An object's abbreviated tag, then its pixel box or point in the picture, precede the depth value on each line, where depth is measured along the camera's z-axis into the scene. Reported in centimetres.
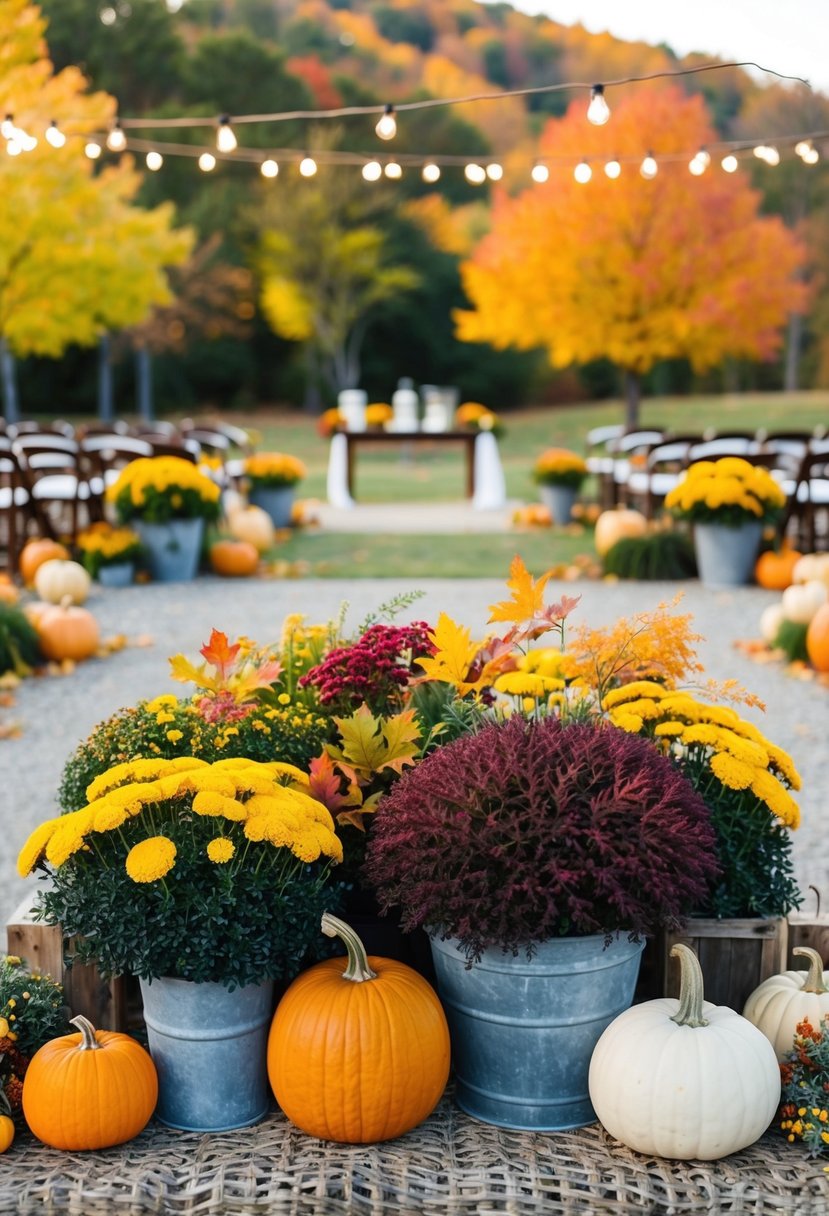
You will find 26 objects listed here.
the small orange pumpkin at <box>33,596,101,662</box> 742
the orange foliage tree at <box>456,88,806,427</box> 1855
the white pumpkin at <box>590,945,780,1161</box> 243
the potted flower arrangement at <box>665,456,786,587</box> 956
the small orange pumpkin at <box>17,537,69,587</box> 958
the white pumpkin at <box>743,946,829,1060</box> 269
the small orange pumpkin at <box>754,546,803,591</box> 972
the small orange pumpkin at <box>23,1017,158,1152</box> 250
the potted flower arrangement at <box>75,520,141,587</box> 991
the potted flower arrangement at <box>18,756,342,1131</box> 252
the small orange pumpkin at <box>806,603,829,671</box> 687
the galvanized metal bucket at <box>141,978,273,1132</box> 263
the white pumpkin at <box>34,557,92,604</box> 877
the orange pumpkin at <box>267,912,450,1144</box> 251
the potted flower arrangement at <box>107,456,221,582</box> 985
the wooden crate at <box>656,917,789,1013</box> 286
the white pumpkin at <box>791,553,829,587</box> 838
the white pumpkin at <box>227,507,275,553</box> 1153
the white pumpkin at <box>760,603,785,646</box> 761
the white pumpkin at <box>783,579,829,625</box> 752
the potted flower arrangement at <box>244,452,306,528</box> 1340
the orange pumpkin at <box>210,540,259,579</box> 1055
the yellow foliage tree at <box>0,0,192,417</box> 1398
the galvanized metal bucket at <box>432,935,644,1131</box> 257
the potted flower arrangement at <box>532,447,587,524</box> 1398
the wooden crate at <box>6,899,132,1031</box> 283
